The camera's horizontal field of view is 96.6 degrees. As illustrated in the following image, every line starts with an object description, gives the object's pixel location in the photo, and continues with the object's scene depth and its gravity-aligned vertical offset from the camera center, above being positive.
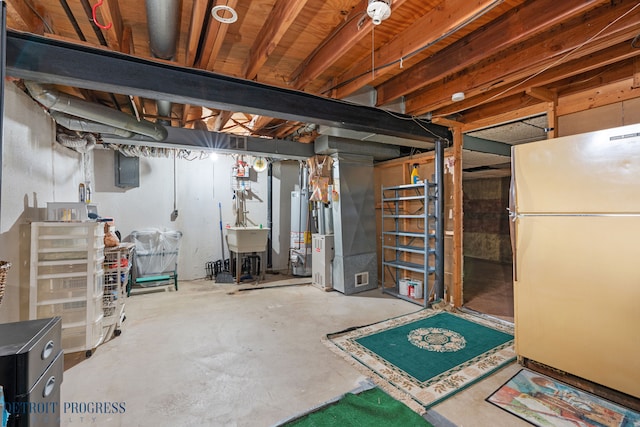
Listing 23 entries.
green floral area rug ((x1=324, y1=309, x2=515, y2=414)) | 2.21 -1.33
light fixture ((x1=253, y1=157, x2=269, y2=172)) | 5.58 +0.99
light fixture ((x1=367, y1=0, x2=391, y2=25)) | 1.61 +1.17
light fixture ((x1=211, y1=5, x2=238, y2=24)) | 1.71 +1.24
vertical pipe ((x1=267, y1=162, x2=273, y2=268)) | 6.36 +0.05
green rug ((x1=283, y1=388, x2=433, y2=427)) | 1.84 -1.35
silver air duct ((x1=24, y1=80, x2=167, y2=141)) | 2.46 +1.03
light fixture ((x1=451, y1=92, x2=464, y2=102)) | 2.89 +1.19
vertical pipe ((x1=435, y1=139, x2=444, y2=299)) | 4.03 -0.03
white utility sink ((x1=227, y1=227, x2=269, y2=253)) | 5.14 -0.45
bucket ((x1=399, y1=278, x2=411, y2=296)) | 4.40 -1.14
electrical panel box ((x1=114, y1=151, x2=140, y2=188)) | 5.03 +0.81
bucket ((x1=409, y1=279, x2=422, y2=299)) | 4.30 -1.16
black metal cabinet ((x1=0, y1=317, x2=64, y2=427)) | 1.01 -0.60
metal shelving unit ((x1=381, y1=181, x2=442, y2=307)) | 4.09 -0.49
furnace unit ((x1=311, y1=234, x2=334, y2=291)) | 4.93 -0.81
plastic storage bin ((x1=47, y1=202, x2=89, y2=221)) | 2.75 +0.05
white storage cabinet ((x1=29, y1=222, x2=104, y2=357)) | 2.55 -0.58
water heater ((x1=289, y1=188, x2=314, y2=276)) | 5.86 -0.51
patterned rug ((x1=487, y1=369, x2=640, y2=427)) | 1.84 -1.35
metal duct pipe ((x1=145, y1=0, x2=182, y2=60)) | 1.70 +1.25
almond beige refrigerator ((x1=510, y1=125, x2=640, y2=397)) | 1.95 -0.33
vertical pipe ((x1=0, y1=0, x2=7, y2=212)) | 1.40 +0.81
